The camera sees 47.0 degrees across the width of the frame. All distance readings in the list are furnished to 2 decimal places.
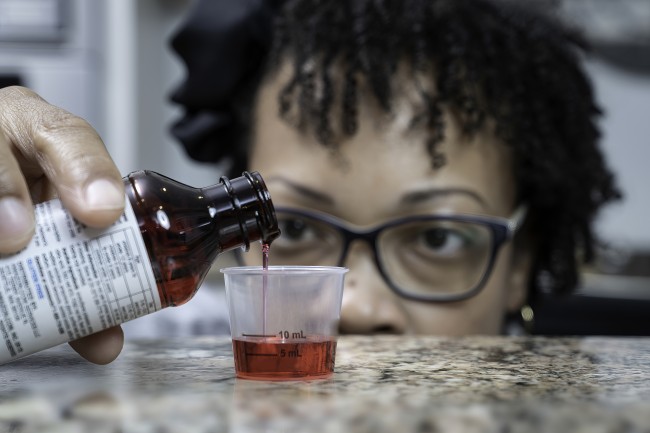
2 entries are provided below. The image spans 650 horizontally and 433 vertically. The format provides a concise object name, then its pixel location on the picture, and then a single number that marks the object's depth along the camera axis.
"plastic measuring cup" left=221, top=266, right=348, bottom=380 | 0.52
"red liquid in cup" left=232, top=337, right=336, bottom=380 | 0.51
